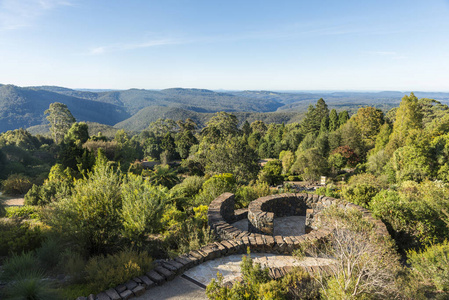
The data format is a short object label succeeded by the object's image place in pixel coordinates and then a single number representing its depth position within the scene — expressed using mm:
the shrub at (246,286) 3781
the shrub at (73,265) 4742
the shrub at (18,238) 5996
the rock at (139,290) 4358
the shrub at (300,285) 4113
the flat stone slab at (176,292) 4340
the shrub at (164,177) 16516
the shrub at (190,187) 11400
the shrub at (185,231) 6233
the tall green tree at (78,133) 30847
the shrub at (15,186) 16312
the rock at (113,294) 4129
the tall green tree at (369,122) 32719
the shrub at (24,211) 10375
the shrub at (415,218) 6238
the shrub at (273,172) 22906
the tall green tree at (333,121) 37375
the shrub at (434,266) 4330
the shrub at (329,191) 10797
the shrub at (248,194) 9992
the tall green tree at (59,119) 39938
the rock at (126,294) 4211
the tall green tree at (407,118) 23312
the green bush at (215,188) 9719
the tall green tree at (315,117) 42419
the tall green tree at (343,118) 36319
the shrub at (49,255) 5482
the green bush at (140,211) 5645
